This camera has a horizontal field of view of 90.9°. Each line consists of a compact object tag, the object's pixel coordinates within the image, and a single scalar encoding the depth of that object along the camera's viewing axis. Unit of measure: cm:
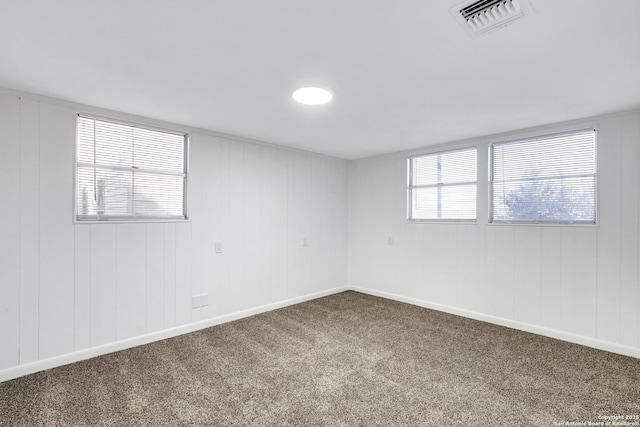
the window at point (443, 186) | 409
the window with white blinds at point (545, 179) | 321
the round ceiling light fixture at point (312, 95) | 251
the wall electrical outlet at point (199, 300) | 353
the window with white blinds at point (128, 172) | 289
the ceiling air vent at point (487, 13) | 150
